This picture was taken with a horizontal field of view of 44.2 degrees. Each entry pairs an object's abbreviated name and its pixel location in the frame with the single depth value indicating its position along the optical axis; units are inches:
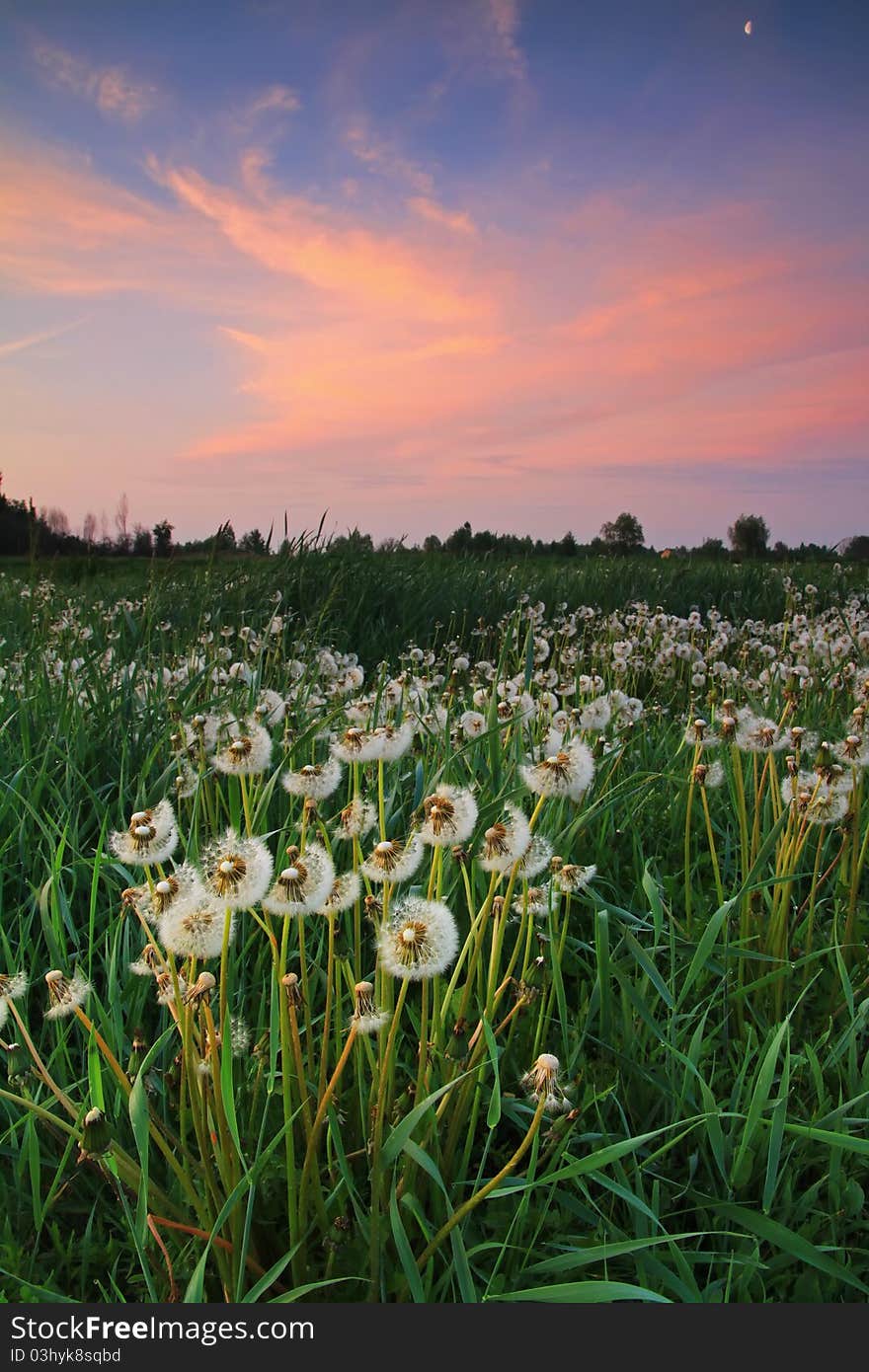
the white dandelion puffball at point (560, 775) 21.8
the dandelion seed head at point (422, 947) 18.4
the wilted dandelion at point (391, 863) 19.9
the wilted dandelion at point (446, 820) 19.9
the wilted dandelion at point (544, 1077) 17.8
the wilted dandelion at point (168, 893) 18.5
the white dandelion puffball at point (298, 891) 18.3
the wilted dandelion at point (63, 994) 18.9
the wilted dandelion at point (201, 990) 17.6
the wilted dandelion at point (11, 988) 18.8
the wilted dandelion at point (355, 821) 22.0
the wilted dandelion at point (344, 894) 20.0
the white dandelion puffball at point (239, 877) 17.4
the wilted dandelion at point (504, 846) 20.3
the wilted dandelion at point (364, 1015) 18.2
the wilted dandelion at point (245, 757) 24.0
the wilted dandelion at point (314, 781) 23.7
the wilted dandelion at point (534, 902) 23.1
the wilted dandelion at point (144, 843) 20.1
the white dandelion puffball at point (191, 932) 18.1
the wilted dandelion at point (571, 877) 23.3
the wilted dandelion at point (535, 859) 22.0
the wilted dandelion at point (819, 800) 28.7
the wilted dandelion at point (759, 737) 31.0
